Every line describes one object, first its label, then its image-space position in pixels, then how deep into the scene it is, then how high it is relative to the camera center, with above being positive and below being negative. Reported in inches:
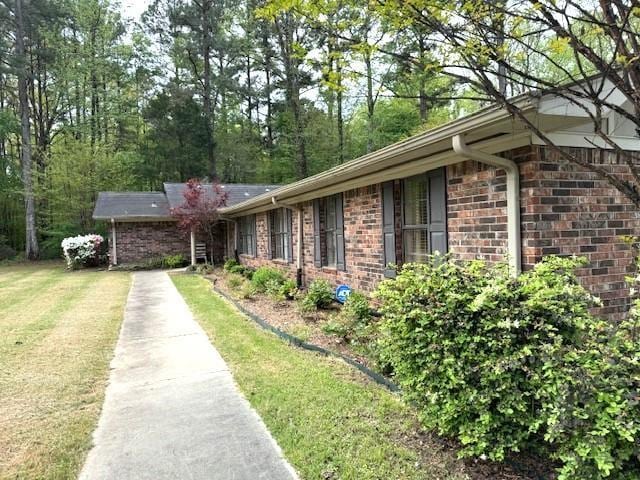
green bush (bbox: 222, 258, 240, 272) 557.9 -37.0
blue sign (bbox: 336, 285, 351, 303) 275.4 -38.6
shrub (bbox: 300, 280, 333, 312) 269.3 -41.3
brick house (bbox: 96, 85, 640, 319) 140.2 +13.4
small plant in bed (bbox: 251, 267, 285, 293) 370.4 -38.0
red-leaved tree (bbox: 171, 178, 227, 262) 572.7 +37.6
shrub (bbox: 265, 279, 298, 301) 323.0 -43.2
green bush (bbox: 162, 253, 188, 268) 666.2 -36.9
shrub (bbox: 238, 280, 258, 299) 349.1 -47.2
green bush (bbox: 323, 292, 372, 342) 198.4 -44.7
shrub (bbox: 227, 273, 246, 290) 407.2 -45.5
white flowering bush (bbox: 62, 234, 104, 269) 658.8 -12.6
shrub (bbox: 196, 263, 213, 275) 572.2 -43.8
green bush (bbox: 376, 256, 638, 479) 78.4 -28.5
